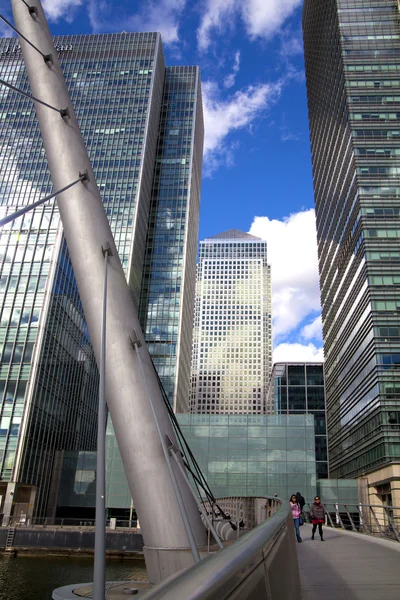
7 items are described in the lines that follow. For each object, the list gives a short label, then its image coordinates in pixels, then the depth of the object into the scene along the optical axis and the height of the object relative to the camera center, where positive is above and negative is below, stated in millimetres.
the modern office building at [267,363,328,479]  138125 +32016
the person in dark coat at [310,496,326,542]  17000 +57
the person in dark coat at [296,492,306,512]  19592 +601
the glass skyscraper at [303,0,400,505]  63375 +39594
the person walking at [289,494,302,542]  18234 +167
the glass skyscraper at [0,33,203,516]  62906 +48727
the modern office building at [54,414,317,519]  50500 +5439
